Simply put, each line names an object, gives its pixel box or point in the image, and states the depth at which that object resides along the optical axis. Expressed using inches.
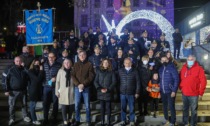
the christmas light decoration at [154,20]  789.2
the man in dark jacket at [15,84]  309.7
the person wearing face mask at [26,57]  362.6
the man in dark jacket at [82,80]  302.7
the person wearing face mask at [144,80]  326.0
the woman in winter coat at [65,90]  299.7
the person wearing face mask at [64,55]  380.8
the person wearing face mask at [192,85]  292.7
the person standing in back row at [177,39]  602.2
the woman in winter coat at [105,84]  303.0
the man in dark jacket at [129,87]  307.1
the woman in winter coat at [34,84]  310.5
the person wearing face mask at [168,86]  298.8
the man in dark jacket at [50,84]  310.9
